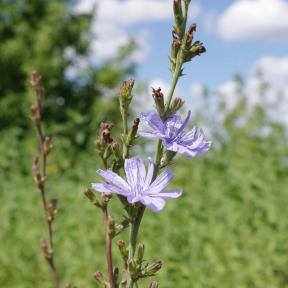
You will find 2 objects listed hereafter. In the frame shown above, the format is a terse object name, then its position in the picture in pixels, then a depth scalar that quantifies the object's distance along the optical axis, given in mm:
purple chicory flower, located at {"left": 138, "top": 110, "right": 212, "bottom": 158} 317
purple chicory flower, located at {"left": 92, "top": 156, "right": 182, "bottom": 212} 308
